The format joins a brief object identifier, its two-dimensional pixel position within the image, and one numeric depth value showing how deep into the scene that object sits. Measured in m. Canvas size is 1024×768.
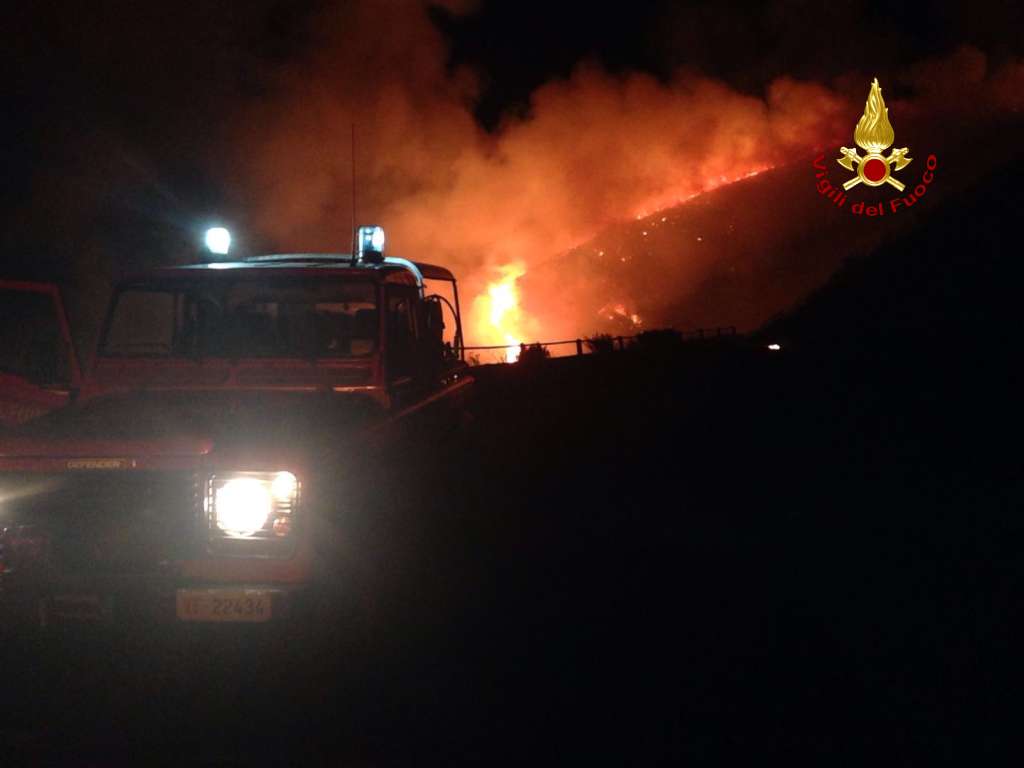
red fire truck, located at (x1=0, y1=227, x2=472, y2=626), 4.00
